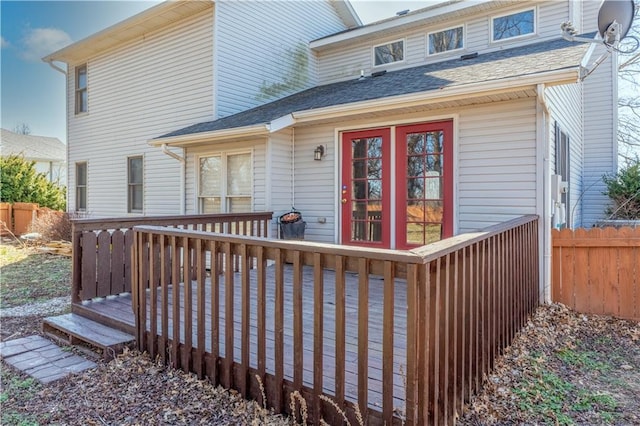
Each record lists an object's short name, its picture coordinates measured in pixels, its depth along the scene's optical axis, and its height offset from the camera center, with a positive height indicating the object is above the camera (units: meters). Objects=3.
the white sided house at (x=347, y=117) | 5.11 +1.46
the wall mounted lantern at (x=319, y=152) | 6.56 +0.99
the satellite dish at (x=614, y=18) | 4.62 +2.34
